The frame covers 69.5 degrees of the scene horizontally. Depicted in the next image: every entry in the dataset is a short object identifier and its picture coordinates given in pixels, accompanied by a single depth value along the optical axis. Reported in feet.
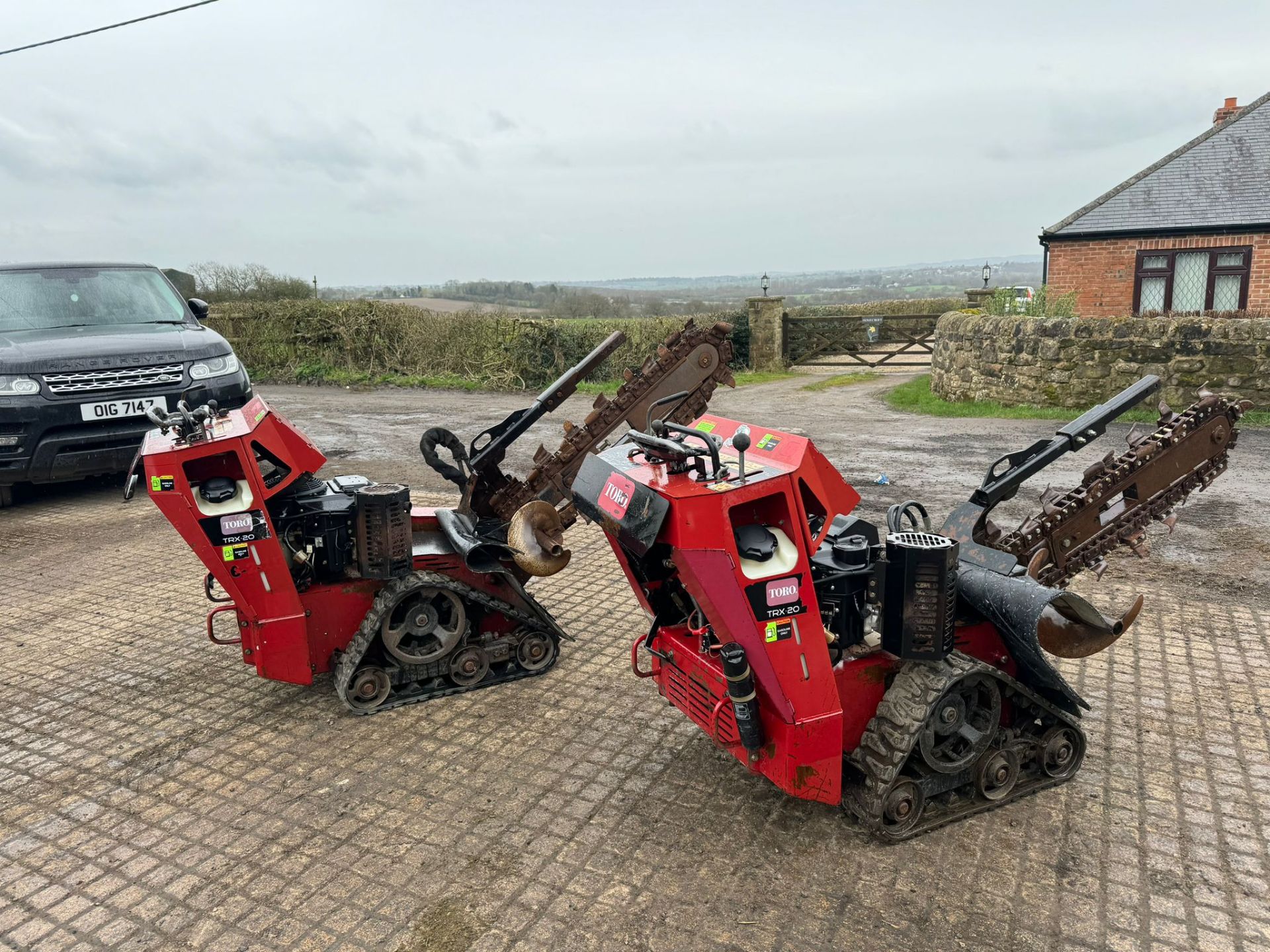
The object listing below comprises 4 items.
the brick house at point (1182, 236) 61.57
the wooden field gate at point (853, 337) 75.77
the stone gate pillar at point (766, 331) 73.77
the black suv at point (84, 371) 29.91
